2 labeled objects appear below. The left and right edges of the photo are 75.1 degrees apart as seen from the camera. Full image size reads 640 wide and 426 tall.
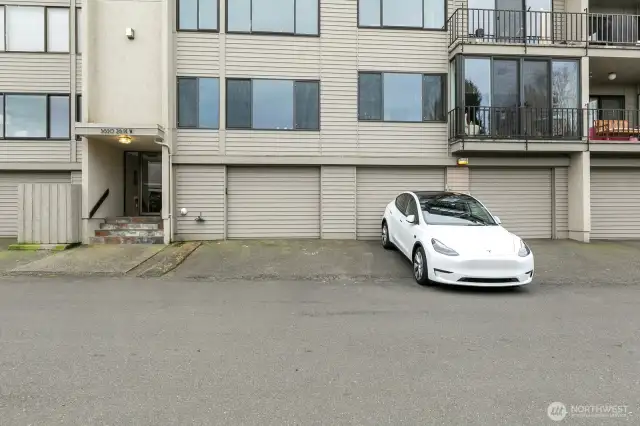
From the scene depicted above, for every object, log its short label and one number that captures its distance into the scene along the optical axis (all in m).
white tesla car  6.93
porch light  11.38
